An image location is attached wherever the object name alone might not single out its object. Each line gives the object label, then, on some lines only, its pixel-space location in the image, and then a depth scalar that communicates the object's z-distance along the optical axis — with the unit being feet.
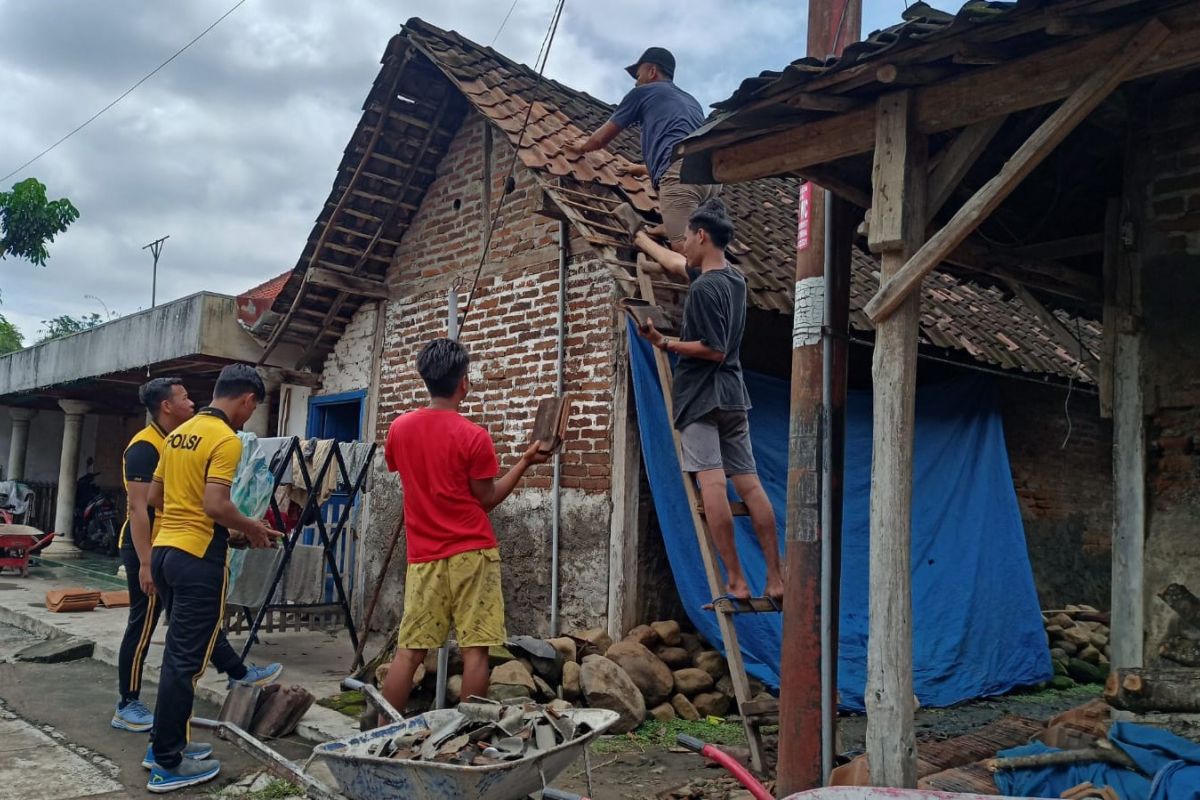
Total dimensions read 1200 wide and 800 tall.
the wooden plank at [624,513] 20.83
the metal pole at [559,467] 22.21
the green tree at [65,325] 153.27
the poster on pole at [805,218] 15.37
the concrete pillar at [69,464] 53.06
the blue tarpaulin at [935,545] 20.12
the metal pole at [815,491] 14.08
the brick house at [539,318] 21.74
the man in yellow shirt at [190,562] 14.17
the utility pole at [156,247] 127.44
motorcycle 55.93
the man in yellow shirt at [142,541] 17.28
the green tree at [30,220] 60.08
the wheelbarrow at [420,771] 10.49
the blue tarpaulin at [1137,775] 10.20
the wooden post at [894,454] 11.73
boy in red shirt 14.84
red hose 10.44
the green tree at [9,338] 137.67
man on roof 19.86
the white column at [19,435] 60.90
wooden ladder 15.39
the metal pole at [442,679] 16.67
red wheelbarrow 43.55
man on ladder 15.61
